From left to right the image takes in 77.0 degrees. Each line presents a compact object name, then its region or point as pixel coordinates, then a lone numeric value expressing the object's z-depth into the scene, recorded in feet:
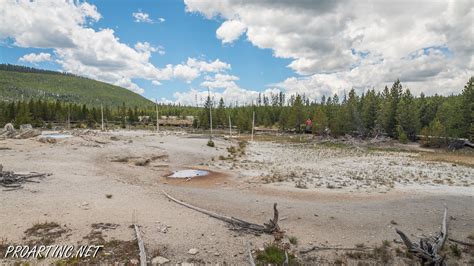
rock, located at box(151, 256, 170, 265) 28.43
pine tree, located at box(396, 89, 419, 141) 215.92
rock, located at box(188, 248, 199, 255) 30.88
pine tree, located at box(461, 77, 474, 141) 180.24
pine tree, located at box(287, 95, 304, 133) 282.97
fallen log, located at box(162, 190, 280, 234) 37.01
